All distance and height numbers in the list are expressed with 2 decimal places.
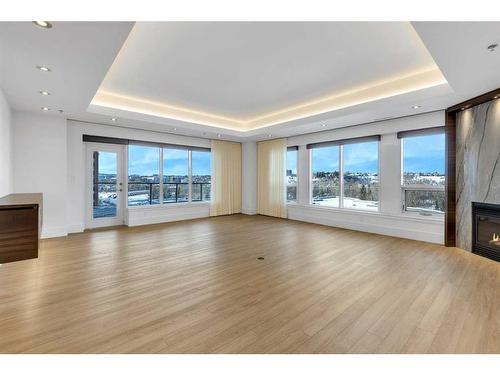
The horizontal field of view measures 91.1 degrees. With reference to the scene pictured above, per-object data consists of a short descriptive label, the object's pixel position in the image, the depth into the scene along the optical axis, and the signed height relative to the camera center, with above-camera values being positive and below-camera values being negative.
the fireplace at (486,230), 3.78 -0.76
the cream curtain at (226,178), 8.03 +0.18
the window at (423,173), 4.94 +0.20
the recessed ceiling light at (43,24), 1.96 +1.30
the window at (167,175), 6.70 +0.27
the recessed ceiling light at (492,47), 2.33 +1.31
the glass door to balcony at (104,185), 5.94 -0.03
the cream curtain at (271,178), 7.73 +0.17
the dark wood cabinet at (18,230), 2.85 -0.55
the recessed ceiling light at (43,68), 2.80 +1.35
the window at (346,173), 5.97 +0.26
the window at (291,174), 7.69 +0.29
